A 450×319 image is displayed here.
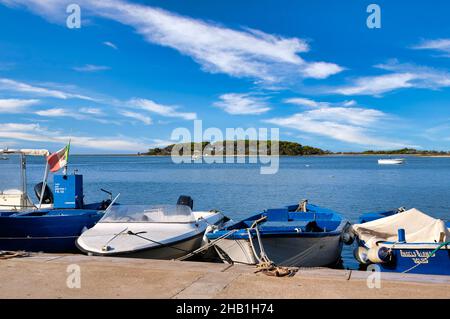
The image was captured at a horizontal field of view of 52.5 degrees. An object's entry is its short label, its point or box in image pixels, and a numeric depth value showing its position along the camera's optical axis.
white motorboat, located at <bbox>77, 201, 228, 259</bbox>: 10.80
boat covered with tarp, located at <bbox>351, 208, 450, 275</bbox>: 10.76
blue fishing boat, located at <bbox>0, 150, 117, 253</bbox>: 13.78
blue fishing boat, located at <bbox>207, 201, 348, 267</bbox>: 11.47
